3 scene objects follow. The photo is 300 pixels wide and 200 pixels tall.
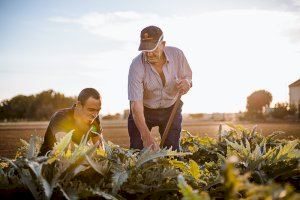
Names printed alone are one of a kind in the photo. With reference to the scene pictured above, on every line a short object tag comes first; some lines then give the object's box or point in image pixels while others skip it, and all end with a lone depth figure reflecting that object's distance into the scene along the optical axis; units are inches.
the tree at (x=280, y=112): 2321.6
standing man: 203.8
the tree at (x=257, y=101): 2928.2
